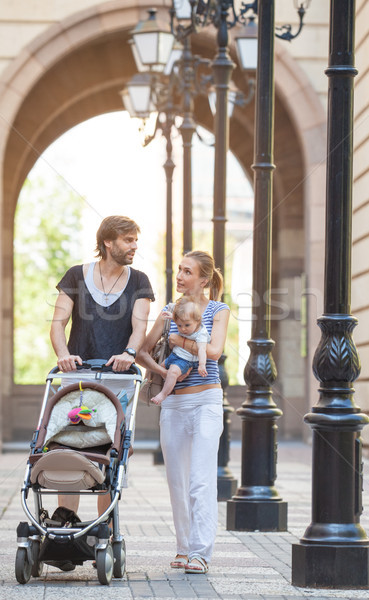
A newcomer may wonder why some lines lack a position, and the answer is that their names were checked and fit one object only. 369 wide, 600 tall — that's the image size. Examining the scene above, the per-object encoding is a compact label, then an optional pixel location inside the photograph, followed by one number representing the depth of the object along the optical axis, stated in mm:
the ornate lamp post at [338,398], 9593
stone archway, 32528
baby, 10439
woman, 10520
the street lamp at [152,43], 25040
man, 10509
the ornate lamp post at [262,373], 14085
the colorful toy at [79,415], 9732
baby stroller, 9454
